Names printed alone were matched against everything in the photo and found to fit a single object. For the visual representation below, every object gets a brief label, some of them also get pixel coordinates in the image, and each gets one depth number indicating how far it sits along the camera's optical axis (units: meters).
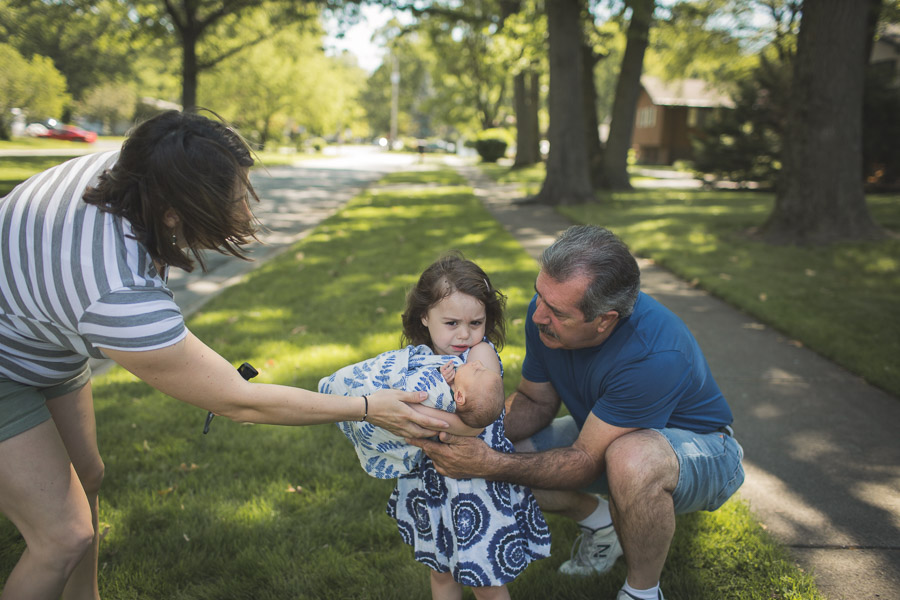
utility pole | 66.50
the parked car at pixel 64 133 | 41.31
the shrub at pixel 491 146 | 38.44
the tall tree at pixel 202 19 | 18.47
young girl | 2.21
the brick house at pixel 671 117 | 42.44
